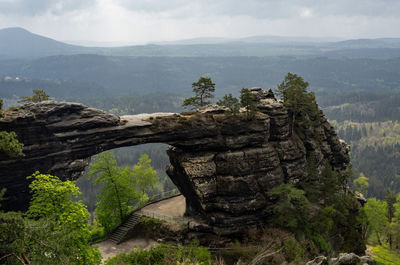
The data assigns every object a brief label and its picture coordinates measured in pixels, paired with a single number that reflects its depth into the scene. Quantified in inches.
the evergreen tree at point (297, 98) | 1950.1
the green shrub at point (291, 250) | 1481.1
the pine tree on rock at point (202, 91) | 1982.0
